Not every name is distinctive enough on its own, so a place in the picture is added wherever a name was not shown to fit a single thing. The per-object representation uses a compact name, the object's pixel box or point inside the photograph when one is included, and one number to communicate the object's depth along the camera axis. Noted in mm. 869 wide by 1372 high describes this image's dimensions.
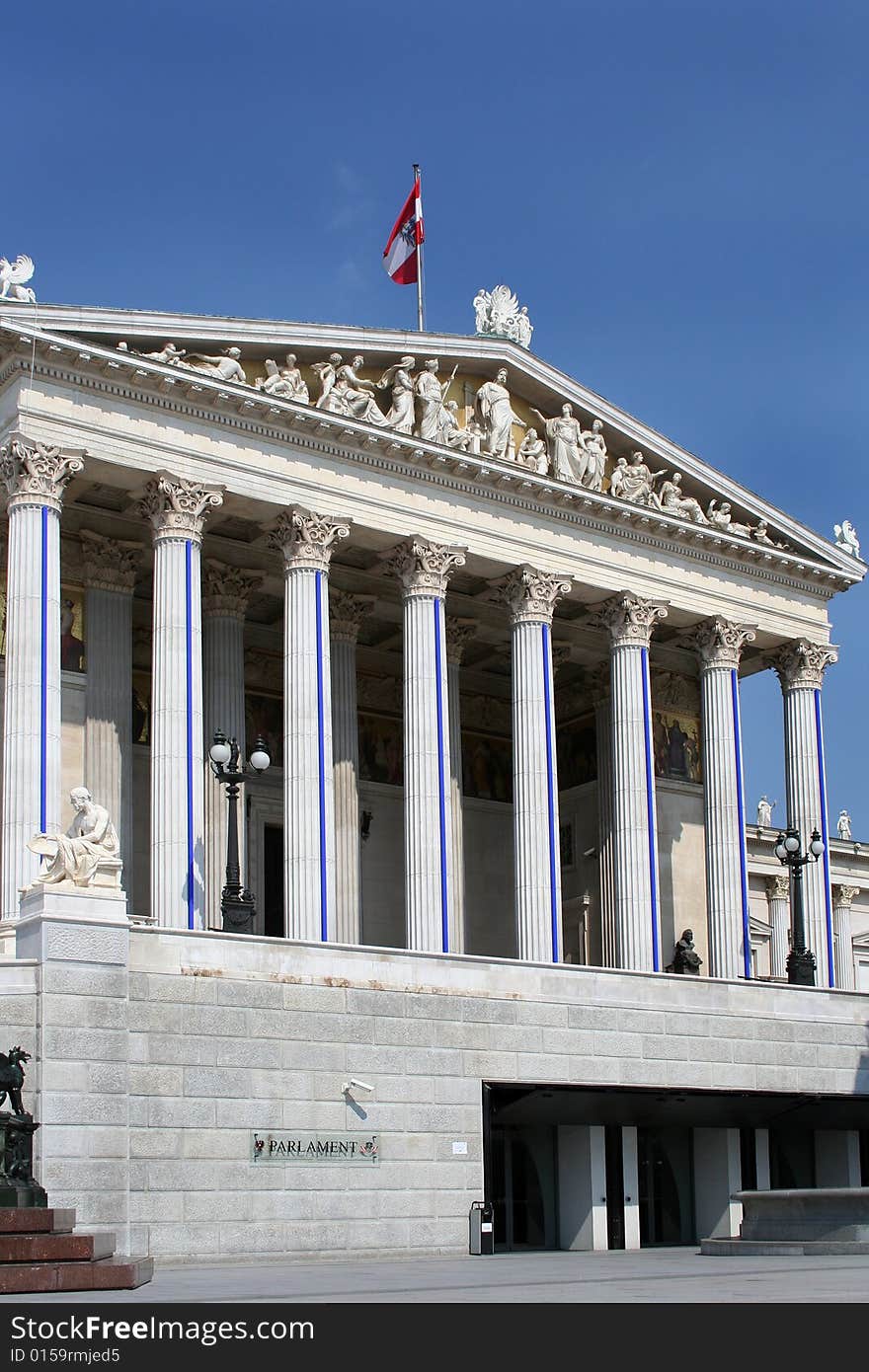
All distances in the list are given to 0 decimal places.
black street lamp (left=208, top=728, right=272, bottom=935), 36031
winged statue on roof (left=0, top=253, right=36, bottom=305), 39188
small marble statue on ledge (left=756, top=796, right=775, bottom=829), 83812
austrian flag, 48938
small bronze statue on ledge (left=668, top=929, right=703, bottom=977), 50438
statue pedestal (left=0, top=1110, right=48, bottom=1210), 22938
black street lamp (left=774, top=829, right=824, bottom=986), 45719
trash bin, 35938
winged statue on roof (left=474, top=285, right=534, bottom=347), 48875
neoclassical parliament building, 33594
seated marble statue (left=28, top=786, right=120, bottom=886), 31875
